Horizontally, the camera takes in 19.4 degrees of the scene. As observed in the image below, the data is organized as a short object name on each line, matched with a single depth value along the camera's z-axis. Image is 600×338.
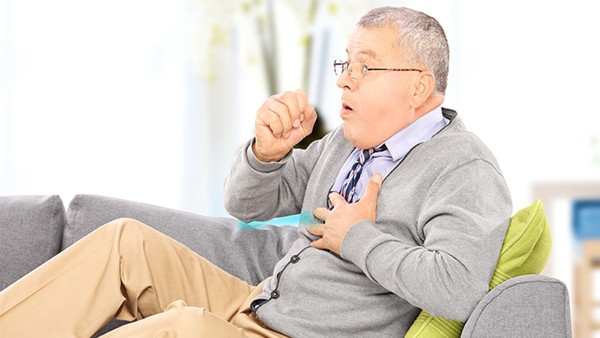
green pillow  2.71
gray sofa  3.13
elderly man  2.67
